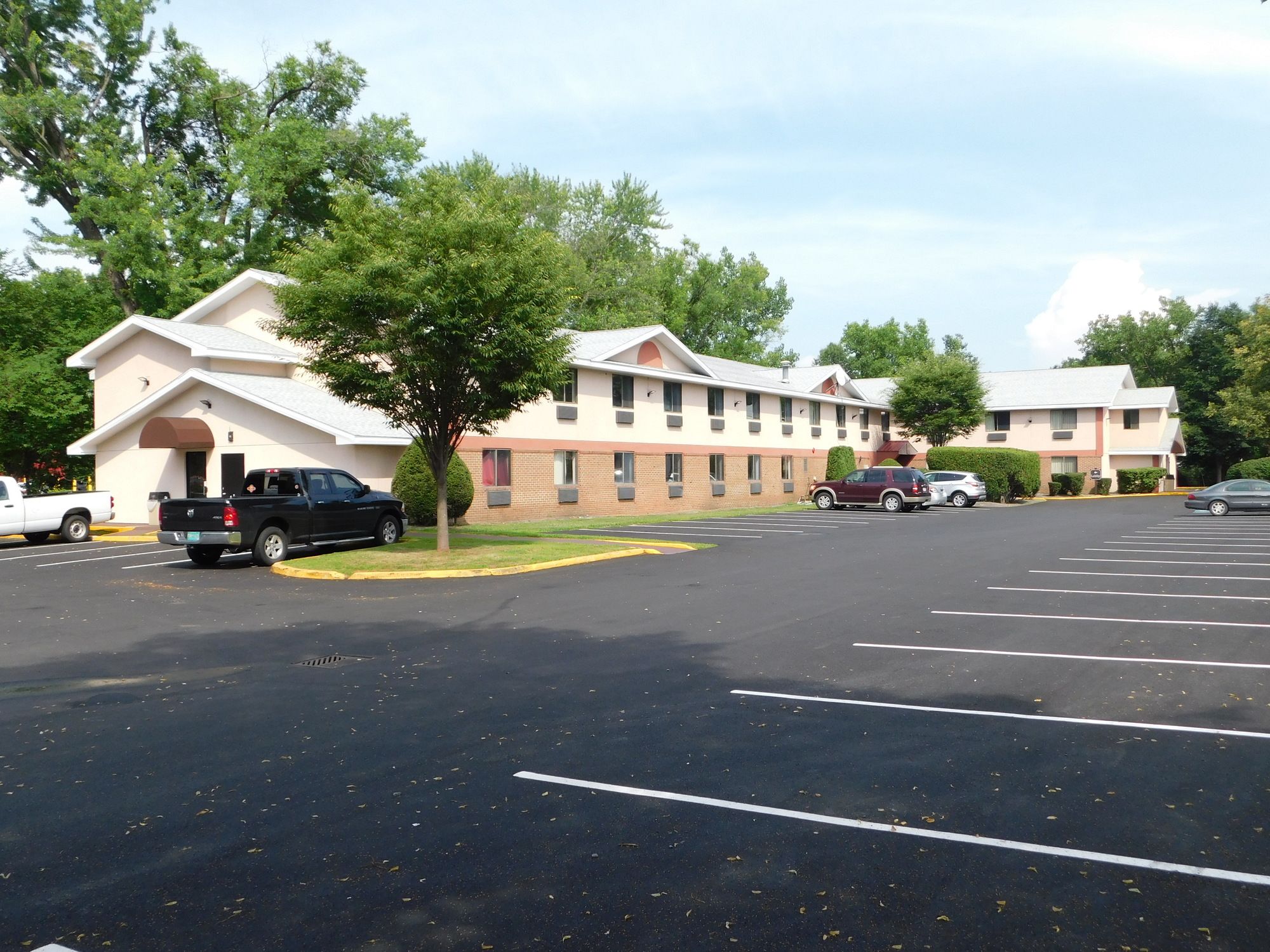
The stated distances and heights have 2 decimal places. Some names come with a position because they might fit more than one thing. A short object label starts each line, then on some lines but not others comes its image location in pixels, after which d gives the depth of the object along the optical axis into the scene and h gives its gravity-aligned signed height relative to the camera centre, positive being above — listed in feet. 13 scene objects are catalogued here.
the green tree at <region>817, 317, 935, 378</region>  303.89 +41.86
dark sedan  115.44 -3.53
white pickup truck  79.20 -0.96
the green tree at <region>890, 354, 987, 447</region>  175.94 +14.43
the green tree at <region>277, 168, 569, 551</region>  57.21 +11.25
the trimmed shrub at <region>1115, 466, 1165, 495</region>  196.54 -1.86
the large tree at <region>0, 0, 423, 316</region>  139.64 +54.93
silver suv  144.05 -1.77
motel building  92.27 +7.32
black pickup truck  60.95 -1.42
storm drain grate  31.37 -5.51
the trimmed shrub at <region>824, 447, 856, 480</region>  167.22 +2.73
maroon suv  130.21 -1.49
